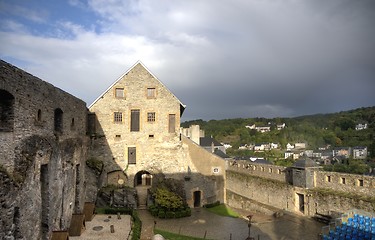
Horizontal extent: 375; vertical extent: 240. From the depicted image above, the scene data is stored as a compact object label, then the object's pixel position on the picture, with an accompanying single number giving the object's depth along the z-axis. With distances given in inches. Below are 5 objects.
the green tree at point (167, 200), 904.3
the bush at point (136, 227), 649.9
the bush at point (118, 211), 864.3
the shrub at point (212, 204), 1036.8
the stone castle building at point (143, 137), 1021.2
